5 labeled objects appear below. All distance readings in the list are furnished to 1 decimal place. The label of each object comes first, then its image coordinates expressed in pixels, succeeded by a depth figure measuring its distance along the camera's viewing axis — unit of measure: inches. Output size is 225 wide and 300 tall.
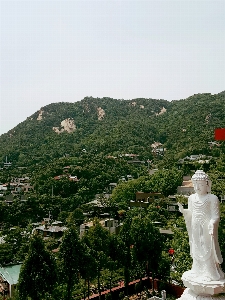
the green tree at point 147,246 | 689.6
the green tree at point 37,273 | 525.0
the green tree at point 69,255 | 579.8
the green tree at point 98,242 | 634.2
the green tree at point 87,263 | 587.5
